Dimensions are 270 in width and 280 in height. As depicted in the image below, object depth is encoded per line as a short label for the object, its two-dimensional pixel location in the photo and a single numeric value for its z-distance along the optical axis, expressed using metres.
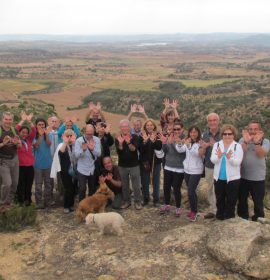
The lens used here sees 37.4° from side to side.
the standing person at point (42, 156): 7.05
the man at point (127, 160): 6.88
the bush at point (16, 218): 6.66
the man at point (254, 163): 5.86
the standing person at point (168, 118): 7.25
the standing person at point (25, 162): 6.88
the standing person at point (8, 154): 6.60
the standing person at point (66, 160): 6.90
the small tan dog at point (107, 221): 6.31
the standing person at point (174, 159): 6.60
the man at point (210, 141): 6.29
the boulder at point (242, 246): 5.22
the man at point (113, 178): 7.18
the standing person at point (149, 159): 6.97
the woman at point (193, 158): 6.45
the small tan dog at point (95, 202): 6.80
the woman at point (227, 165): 5.89
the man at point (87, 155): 6.74
